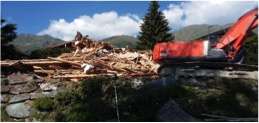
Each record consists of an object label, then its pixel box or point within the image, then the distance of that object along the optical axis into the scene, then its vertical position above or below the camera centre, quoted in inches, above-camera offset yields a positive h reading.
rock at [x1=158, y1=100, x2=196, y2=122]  162.7 -41.1
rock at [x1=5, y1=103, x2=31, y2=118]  175.3 -40.6
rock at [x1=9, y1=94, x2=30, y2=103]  184.4 -32.1
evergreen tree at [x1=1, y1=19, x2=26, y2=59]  301.9 +28.5
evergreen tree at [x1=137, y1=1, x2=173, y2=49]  644.9 +96.9
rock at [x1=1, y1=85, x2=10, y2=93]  193.6 -25.2
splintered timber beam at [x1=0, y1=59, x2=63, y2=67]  217.1 -1.9
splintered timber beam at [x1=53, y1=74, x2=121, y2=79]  206.0 -15.1
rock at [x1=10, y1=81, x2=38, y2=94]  192.6 -24.8
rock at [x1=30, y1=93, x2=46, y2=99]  185.3 -29.8
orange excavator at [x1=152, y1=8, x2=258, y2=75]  197.4 +8.4
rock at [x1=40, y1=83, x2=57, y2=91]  193.6 -24.0
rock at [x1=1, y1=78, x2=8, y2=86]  199.8 -19.1
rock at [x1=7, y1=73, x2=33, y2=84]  201.3 -16.7
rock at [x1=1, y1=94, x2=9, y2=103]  186.6 -32.6
